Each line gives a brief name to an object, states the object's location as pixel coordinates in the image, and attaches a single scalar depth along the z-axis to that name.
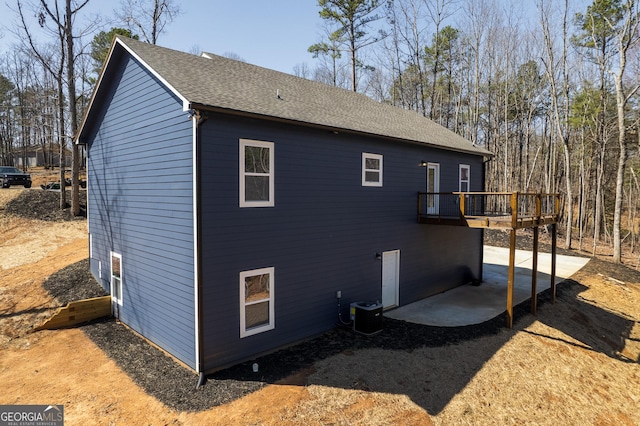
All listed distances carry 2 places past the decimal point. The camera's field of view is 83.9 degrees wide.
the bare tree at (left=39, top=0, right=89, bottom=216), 18.00
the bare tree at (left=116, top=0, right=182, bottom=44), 22.92
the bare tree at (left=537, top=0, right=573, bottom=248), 20.94
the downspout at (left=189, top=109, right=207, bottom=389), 6.56
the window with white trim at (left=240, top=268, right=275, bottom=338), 7.37
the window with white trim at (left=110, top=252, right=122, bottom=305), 9.53
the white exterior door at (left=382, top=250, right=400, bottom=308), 10.70
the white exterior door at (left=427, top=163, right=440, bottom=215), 12.43
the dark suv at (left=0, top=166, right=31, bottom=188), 22.96
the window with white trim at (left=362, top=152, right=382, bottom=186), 9.89
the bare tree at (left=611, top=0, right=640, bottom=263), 17.73
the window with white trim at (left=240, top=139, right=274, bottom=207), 7.29
